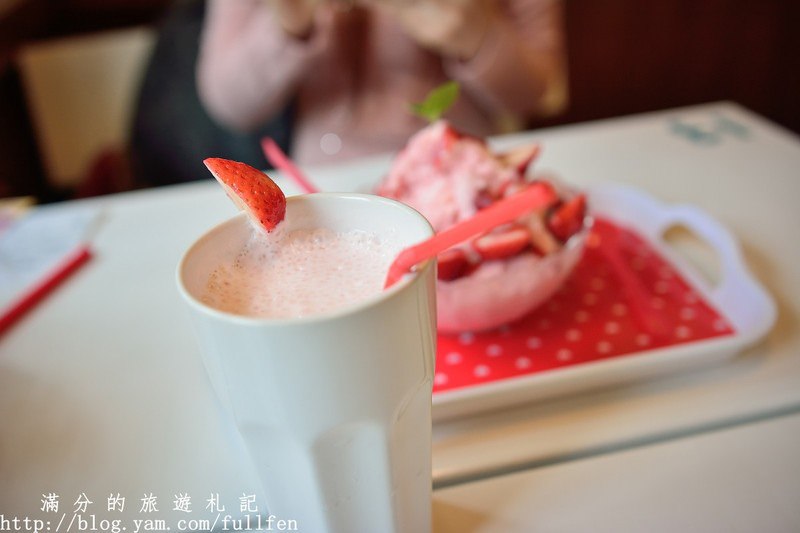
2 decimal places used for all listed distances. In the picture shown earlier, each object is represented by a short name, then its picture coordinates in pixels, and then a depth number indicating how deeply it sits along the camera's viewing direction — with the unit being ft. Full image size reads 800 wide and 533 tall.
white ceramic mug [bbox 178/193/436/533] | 0.95
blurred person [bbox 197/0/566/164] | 3.53
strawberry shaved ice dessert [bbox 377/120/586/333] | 1.73
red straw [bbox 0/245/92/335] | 2.19
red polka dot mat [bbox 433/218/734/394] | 1.78
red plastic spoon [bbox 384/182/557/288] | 1.01
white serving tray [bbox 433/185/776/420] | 1.58
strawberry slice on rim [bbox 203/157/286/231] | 1.11
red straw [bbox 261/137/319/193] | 1.74
